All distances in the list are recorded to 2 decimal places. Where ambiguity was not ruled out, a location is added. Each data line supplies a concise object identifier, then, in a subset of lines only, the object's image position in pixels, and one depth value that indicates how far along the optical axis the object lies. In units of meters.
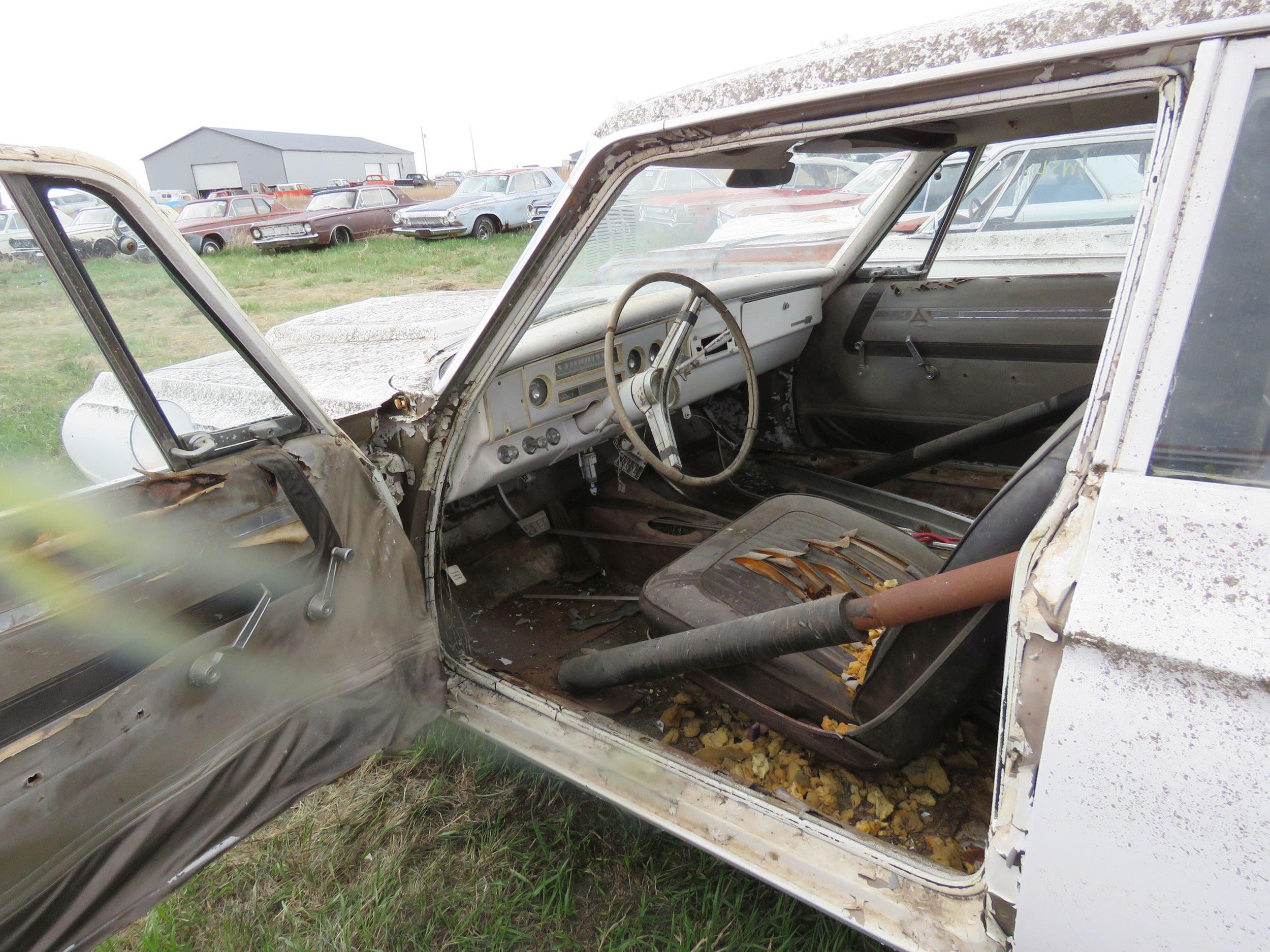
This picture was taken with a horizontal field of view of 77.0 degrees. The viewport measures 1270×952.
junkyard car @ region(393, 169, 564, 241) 15.12
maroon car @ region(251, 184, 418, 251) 14.75
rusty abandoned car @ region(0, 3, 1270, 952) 0.90
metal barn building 38.75
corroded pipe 1.21
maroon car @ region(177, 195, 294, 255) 14.56
